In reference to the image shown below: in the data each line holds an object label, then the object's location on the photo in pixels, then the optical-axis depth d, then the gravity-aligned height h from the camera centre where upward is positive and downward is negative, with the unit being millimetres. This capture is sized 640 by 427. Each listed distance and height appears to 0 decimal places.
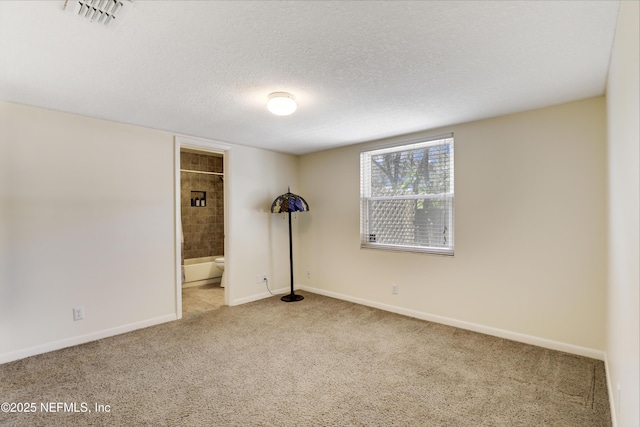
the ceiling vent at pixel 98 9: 1464 +1005
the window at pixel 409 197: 3633 +178
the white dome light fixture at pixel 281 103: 2547 +907
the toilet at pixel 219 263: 5770 -933
